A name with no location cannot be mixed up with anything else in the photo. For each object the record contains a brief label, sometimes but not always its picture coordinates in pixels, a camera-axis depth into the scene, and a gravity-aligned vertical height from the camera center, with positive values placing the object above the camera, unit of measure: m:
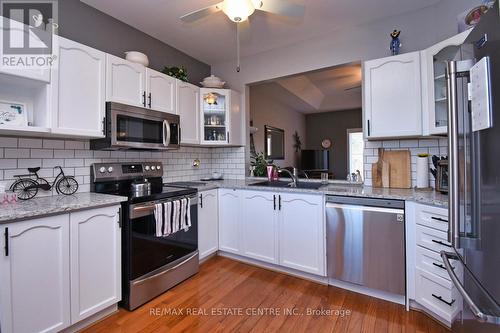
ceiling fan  1.74 +1.15
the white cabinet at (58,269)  1.36 -0.61
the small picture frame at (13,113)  1.71 +0.40
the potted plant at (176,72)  2.84 +1.12
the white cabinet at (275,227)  2.33 -0.60
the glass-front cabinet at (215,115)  3.18 +0.70
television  6.73 +0.24
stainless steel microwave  2.10 +0.38
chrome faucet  2.80 -0.10
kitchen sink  2.76 -0.17
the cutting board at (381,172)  2.45 -0.04
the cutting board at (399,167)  2.38 +0.01
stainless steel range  1.93 -0.61
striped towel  2.10 -0.42
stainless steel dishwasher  1.95 -0.61
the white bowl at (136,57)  2.40 +1.09
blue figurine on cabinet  2.33 +1.18
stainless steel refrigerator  0.85 +0.00
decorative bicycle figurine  1.82 -0.11
